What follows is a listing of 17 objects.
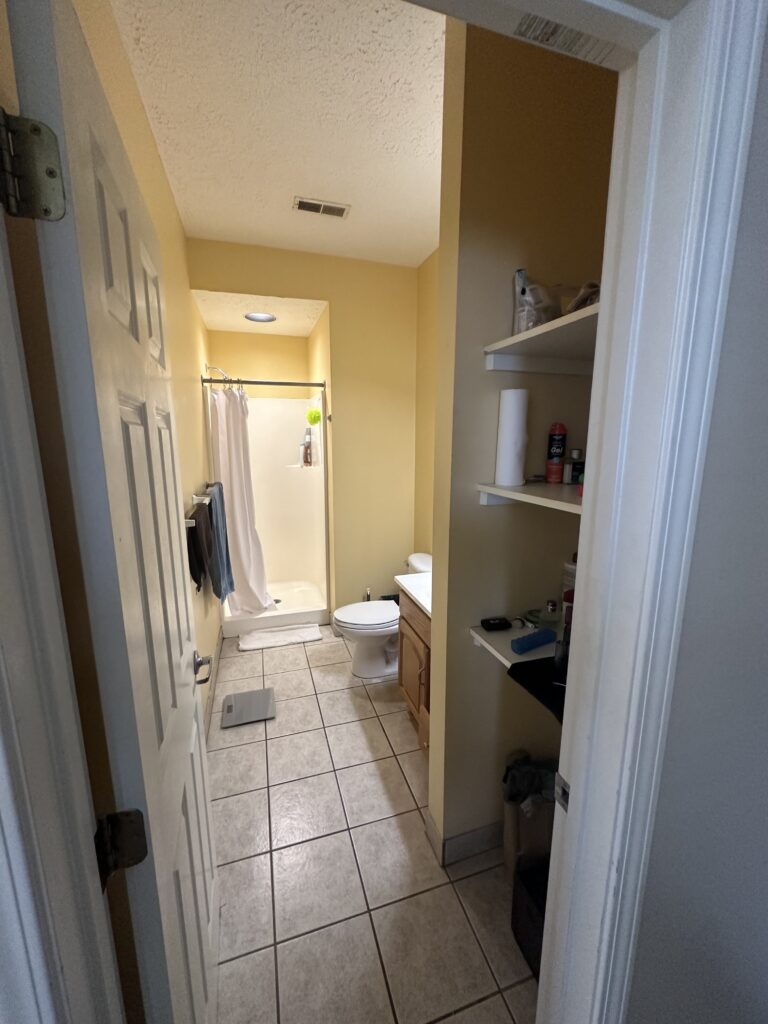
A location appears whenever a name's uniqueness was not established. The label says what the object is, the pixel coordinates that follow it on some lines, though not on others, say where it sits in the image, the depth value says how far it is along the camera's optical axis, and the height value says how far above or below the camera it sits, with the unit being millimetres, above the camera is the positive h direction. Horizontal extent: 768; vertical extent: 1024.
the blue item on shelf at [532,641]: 1165 -595
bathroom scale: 2197 -1521
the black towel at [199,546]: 2100 -581
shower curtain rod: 2785 +368
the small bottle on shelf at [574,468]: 1207 -99
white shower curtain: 3027 -473
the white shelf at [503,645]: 1143 -626
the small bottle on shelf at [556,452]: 1189 -51
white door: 452 -53
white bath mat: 2984 -1525
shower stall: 3525 -513
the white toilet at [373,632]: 2379 -1150
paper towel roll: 1174 -10
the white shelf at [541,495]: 934 -154
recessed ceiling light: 2988 +866
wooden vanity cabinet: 1835 -1077
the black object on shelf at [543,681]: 980 -634
